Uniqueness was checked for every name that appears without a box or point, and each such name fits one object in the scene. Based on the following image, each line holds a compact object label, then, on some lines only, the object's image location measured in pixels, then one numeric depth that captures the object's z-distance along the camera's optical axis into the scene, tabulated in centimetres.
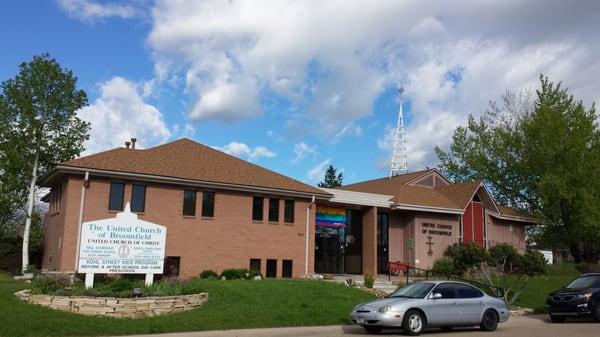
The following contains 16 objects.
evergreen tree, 8845
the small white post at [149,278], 1816
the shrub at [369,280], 2297
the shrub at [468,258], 3019
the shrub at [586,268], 3703
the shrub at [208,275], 2417
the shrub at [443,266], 2998
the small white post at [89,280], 1701
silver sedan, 1450
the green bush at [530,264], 2847
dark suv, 1855
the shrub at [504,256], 3033
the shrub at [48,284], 1636
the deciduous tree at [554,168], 3769
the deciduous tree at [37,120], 2988
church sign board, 1720
